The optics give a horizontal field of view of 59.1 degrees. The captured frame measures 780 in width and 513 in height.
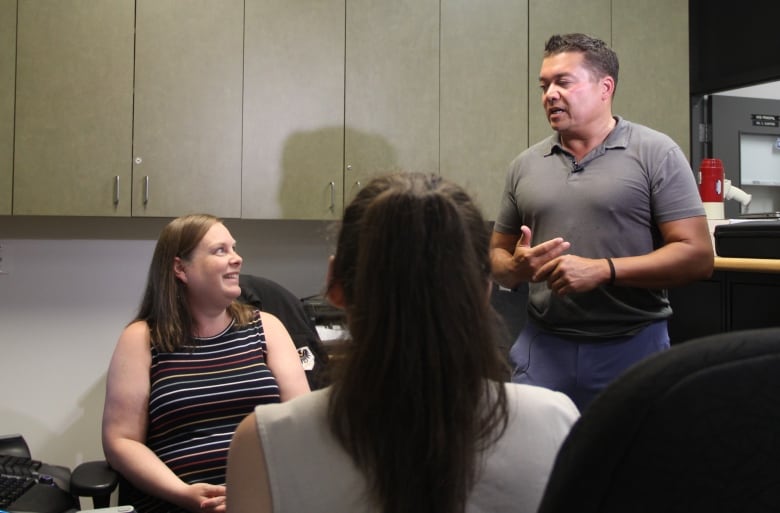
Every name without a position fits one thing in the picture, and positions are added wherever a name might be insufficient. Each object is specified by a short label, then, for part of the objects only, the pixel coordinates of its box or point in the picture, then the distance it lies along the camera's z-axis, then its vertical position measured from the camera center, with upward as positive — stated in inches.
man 65.6 +3.8
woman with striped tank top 64.6 -9.9
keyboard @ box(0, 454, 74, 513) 63.3 -21.0
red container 116.5 +17.1
